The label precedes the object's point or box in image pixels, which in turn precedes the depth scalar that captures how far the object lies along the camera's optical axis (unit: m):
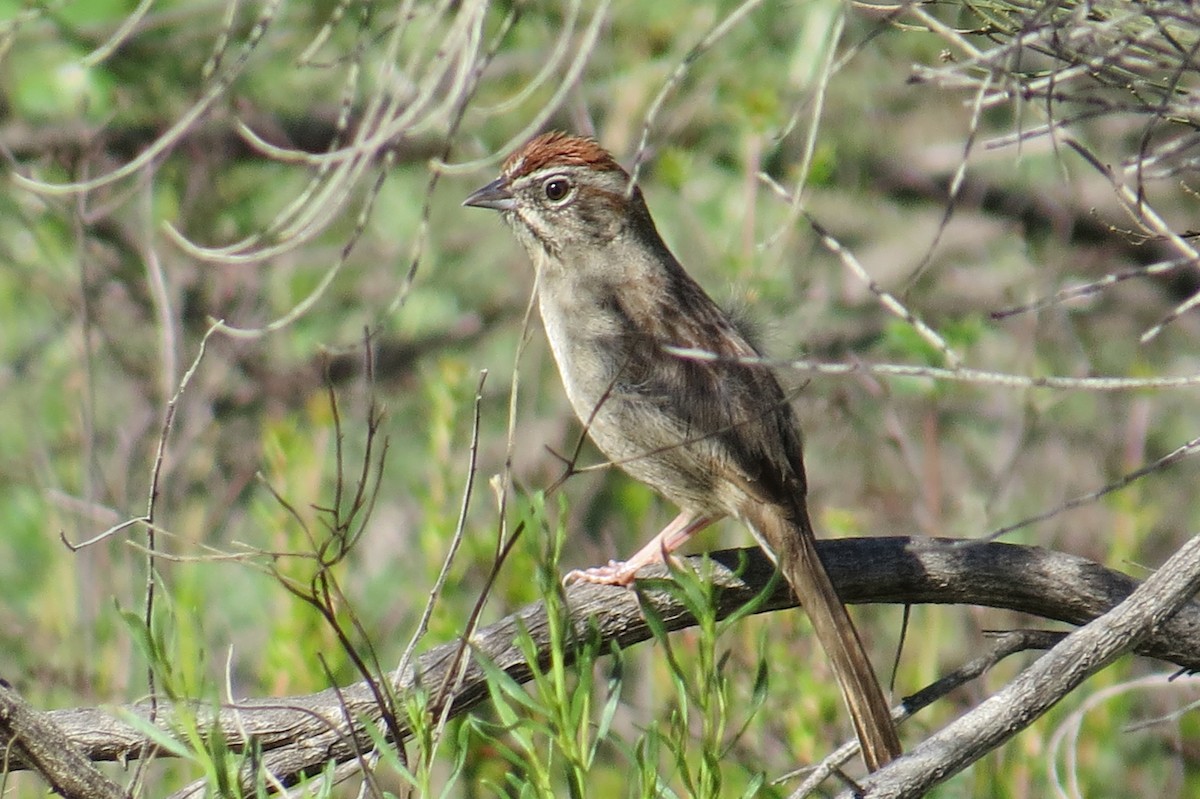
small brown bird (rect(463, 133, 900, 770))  8.39
